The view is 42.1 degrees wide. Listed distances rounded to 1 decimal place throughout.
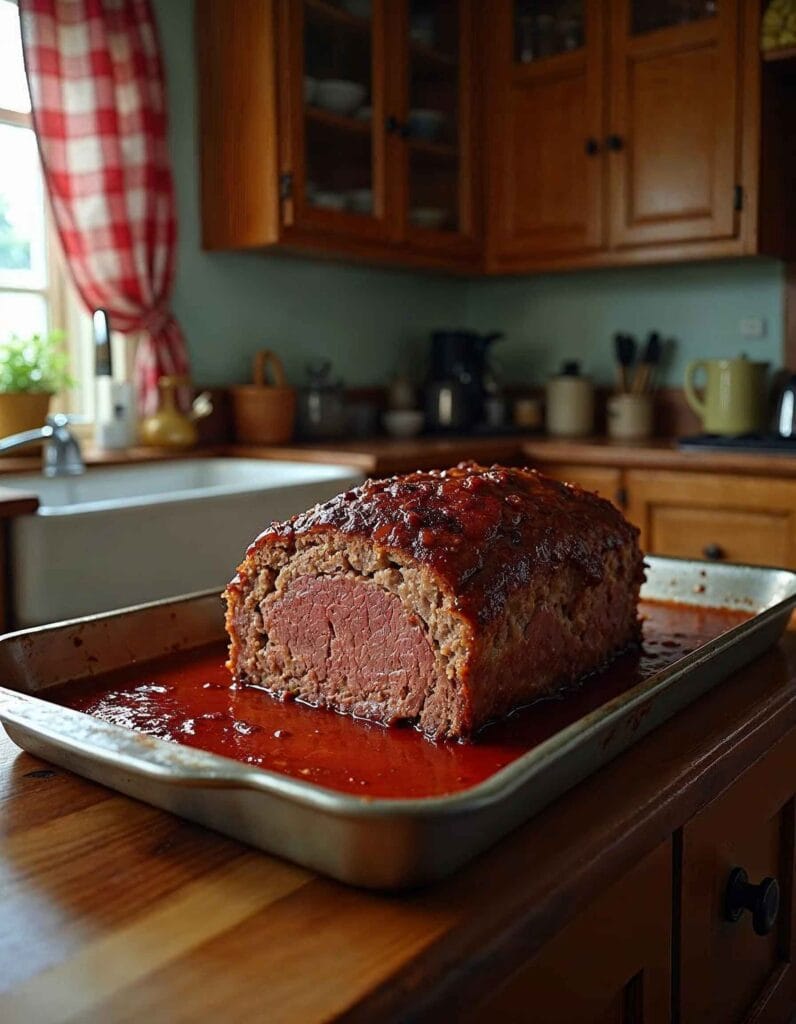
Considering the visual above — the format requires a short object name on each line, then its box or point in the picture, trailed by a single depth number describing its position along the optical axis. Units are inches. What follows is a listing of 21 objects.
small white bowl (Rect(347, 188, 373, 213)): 117.7
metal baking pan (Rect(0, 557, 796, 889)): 21.1
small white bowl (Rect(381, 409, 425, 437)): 129.9
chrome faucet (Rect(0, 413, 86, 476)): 90.1
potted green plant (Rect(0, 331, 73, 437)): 95.8
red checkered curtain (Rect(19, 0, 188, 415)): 101.2
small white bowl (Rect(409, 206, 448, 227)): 126.5
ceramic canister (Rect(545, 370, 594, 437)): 135.7
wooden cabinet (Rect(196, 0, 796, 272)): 110.7
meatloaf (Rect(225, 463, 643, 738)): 31.1
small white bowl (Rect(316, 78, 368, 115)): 113.0
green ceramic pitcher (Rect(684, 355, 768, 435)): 119.4
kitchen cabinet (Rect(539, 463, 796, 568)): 100.4
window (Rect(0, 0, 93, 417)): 104.4
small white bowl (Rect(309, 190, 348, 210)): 112.6
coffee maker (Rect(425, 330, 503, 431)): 134.6
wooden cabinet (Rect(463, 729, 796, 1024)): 23.7
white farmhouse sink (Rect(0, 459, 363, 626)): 66.0
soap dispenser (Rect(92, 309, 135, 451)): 106.5
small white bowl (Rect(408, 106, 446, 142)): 125.7
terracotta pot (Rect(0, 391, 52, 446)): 95.4
